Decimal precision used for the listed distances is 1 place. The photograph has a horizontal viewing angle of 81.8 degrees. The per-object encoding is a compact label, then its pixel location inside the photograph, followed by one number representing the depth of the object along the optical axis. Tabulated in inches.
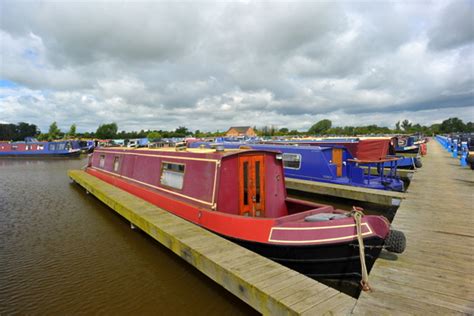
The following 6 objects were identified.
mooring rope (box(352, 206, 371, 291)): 136.5
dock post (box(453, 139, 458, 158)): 790.0
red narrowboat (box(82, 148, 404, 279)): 167.8
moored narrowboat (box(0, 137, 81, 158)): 1363.2
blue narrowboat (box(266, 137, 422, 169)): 437.7
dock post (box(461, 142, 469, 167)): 587.0
